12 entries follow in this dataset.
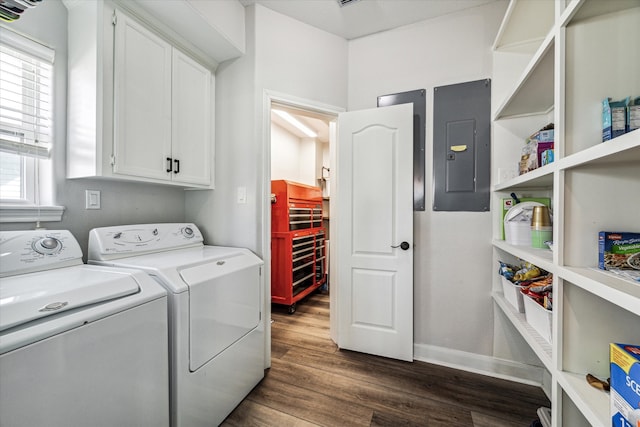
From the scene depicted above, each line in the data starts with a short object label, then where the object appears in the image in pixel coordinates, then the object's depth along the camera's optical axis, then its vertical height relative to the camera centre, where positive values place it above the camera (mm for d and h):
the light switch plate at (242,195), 1981 +125
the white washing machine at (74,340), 734 -447
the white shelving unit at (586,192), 812 +73
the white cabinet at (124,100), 1359 +666
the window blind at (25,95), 1266 +604
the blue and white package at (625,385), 621 -453
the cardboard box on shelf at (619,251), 795 -121
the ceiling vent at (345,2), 1895 +1591
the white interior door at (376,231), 2047 -163
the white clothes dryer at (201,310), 1198 -549
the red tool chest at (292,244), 3041 -425
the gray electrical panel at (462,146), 1938 +522
